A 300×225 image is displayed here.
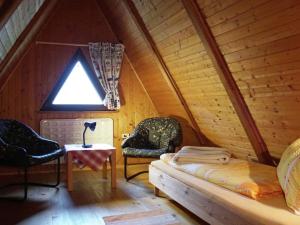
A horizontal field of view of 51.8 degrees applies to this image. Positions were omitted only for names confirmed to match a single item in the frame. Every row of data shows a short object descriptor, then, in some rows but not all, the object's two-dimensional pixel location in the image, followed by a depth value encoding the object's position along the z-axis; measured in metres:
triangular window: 4.82
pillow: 1.88
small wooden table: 3.73
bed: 1.86
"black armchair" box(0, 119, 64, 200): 3.94
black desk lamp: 4.02
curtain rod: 4.65
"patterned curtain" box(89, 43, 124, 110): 4.86
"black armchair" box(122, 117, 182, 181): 4.09
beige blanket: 3.05
